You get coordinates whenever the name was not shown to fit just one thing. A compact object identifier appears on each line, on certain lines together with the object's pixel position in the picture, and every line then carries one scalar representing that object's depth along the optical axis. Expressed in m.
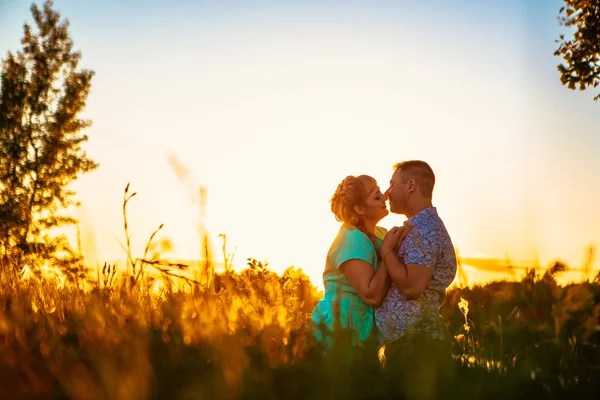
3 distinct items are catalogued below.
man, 5.34
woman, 5.48
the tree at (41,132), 32.69
